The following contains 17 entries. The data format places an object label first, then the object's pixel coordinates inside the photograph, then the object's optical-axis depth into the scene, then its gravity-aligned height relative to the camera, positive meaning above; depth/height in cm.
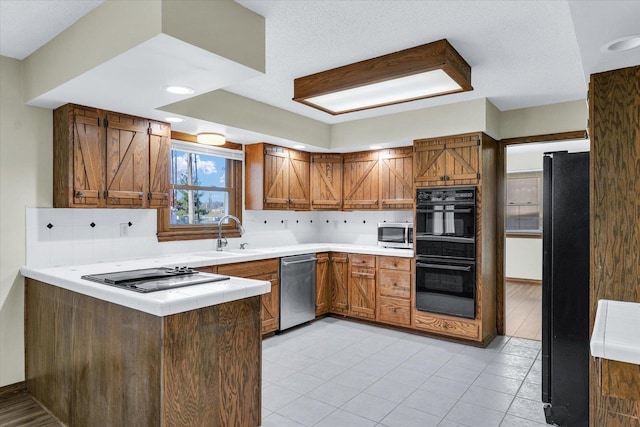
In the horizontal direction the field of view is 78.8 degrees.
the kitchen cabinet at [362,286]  481 -96
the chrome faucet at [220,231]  440 -24
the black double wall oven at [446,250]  412 -45
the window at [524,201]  757 +15
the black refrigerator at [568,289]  256 -54
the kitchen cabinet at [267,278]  401 -76
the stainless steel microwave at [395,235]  483 -32
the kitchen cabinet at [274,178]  471 +40
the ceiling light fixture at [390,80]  279 +105
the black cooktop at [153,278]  227 -44
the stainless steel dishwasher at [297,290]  448 -96
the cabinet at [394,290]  455 -97
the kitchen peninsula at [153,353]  195 -81
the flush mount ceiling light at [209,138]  411 +76
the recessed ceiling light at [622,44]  165 +72
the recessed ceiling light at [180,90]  265 +83
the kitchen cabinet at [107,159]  304 +42
